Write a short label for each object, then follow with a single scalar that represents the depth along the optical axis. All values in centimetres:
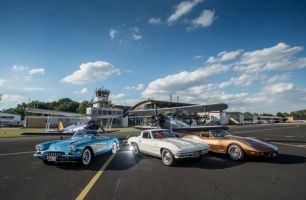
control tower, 7056
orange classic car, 784
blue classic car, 713
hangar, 6750
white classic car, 723
